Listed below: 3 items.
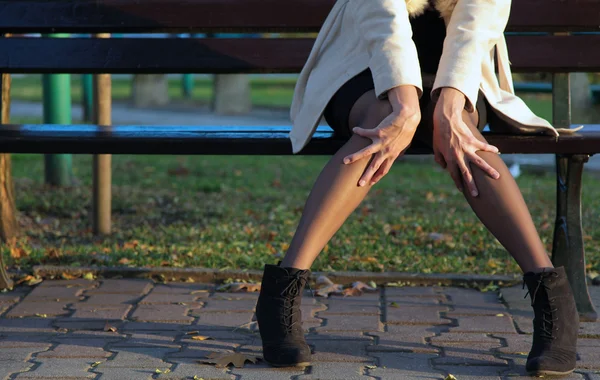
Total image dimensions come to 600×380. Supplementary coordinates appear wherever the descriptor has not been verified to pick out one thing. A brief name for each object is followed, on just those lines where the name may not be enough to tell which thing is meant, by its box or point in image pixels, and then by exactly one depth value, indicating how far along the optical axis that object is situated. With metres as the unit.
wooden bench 3.51
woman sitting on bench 2.67
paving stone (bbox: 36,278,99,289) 3.67
